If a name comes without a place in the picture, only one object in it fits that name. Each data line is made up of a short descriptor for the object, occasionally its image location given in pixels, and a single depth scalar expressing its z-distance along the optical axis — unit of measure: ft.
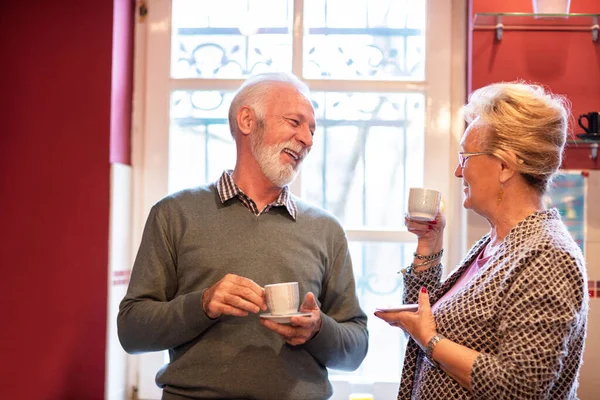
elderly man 6.75
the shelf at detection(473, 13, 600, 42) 8.95
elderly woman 5.24
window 9.91
